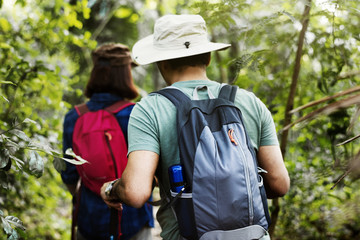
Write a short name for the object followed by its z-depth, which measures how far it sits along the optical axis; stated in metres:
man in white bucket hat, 1.58
